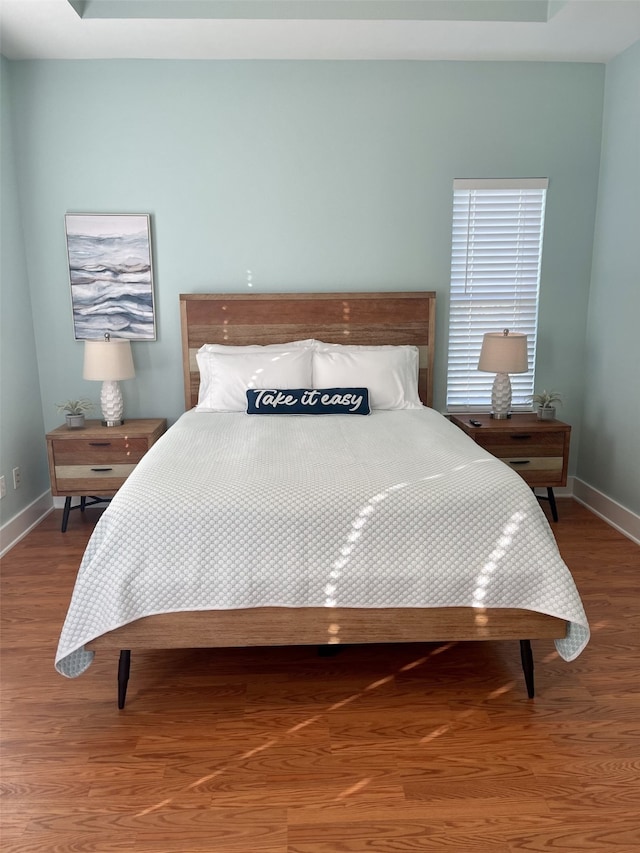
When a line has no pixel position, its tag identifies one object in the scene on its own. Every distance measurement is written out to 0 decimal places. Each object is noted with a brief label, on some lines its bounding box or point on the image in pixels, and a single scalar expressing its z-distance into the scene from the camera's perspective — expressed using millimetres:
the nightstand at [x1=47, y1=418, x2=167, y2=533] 3656
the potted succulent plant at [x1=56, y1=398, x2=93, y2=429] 3797
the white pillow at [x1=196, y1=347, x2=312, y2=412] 3607
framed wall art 3869
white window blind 3984
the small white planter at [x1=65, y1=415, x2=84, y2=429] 3793
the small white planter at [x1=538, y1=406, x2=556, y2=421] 3943
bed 2094
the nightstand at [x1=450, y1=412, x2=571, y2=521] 3756
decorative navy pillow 3428
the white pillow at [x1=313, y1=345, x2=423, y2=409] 3602
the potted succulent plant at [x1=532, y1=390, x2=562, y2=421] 3947
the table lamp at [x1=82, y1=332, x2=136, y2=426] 3689
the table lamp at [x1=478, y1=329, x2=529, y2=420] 3762
